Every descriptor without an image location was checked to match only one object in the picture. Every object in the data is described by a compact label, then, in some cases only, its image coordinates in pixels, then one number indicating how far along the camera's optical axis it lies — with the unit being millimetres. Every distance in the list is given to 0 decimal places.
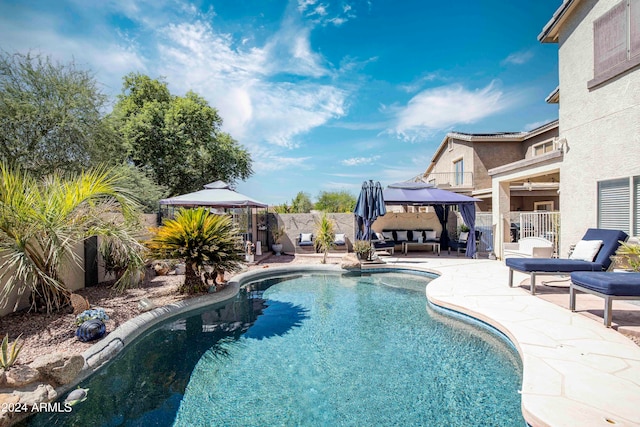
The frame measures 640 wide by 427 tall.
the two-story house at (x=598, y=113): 6223
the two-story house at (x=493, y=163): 18375
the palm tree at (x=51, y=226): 4320
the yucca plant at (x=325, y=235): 11305
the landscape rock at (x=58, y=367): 3263
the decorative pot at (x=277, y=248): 13723
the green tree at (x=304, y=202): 31359
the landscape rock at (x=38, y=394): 2931
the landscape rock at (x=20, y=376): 3047
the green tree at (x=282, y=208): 16844
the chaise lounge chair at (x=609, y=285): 4039
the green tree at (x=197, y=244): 6359
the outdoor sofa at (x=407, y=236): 13562
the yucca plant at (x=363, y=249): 10738
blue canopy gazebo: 12055
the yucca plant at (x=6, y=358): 3154
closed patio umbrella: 11406
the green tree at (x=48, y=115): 10375
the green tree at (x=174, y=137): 18297
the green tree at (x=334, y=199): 34738
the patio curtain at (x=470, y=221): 12021
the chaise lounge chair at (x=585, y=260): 5746
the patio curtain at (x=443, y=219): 14266
